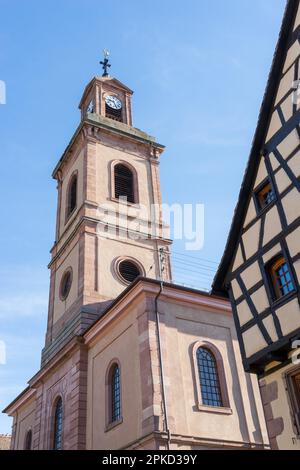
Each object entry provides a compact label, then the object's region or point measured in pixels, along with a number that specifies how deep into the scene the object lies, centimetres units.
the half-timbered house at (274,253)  1241
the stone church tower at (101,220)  2636
